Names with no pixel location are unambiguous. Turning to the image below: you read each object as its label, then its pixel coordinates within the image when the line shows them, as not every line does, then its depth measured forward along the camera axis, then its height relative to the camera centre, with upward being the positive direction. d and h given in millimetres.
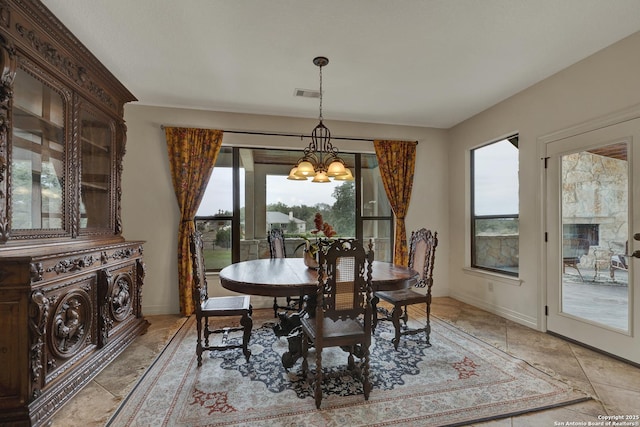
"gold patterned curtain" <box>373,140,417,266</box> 4582 +593
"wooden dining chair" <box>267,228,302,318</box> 3756 -408
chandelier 2830 +431
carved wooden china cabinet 1737 -86
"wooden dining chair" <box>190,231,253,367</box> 2517 -788
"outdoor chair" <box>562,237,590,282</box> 2889 -340
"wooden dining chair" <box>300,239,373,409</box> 1945 -552
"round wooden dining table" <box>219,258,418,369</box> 2215 -493
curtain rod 4138 +1134
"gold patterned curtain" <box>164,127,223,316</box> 3875 +429
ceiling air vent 3453 +1404
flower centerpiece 2662 -278
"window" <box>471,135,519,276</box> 3789 +115
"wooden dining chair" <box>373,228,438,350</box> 2846 -707
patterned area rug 1865 -1229
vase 2777 -412
